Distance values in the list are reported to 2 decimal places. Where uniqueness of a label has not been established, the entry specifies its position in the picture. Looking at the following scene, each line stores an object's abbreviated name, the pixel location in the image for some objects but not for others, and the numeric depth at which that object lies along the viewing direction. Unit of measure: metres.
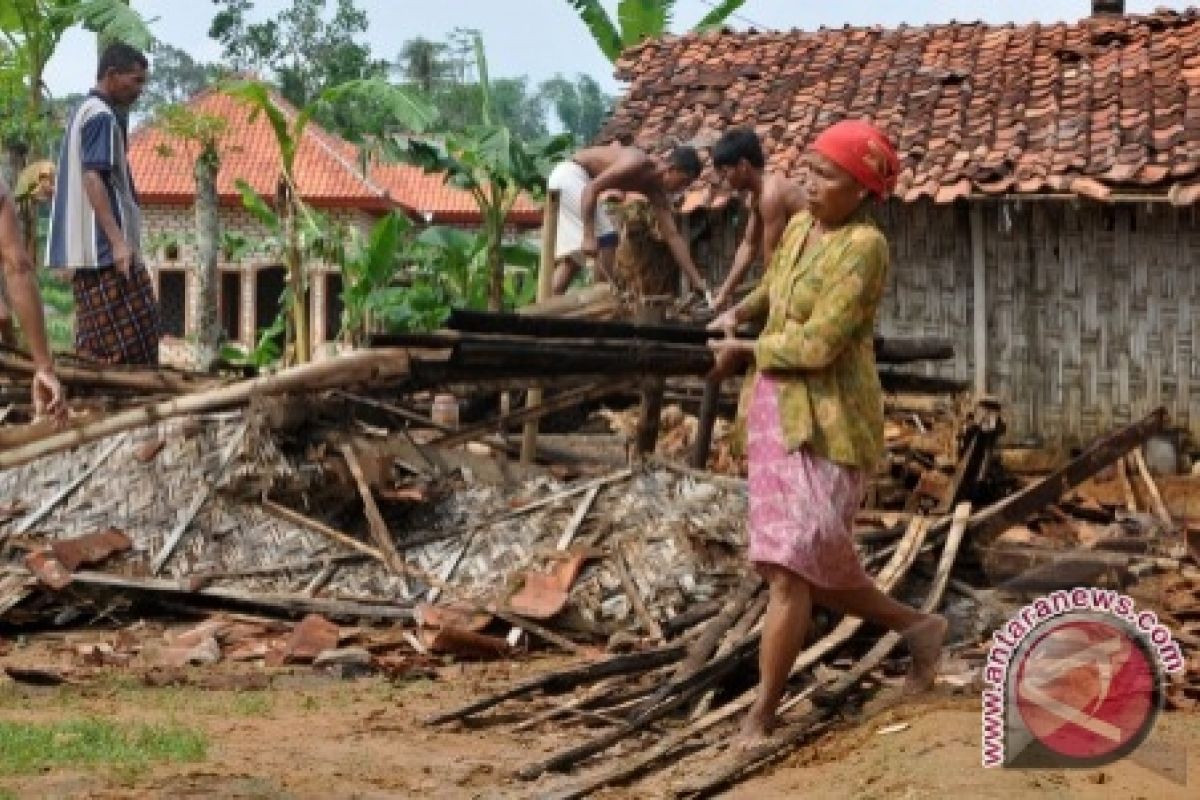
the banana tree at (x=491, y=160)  16.14
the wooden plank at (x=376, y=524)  9.10
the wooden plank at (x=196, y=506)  9.06
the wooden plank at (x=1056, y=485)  8.71
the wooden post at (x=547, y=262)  10.63
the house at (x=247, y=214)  33.22
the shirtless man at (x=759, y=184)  9.39
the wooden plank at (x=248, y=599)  8.71
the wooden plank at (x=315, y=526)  9.21
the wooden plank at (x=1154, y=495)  11.21
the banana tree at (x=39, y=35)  15.36
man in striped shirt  10.05
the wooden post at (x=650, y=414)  10.28
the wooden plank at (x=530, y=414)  10.13
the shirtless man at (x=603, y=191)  12.94
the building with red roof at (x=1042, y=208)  15.66
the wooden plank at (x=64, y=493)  9.32
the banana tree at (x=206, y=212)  21.12
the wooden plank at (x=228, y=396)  8.66
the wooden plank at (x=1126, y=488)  11.77
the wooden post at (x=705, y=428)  9.91
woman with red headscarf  6.11
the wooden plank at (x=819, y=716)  5.73
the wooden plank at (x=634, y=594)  8.32
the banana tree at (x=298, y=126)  16.08
